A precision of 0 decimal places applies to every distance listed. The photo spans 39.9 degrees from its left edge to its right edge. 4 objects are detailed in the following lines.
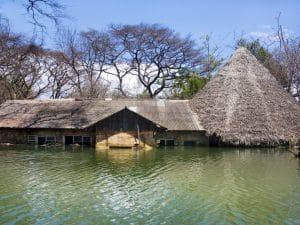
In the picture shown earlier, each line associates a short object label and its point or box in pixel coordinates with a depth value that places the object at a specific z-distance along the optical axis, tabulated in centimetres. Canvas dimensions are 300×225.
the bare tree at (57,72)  4250
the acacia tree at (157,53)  4012
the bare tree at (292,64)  4116
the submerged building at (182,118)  2898
